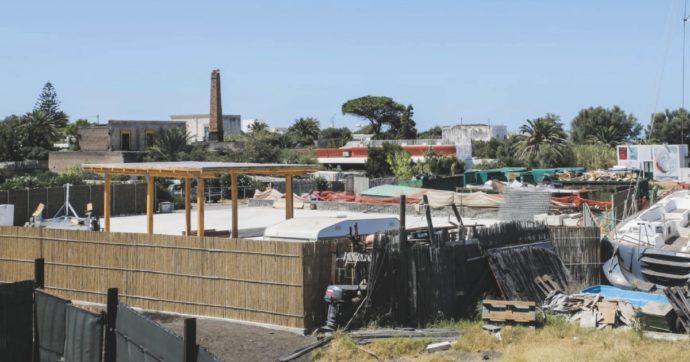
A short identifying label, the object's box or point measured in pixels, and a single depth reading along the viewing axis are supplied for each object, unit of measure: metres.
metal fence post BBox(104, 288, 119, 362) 11.58
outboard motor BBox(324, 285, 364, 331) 15.63
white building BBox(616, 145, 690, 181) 57.25
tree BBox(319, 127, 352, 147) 137.12
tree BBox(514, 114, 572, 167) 79.50
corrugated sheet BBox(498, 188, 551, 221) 32.16
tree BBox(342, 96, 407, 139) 151.75
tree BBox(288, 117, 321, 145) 140.62
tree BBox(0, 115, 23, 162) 89.88
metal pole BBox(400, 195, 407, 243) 16.14
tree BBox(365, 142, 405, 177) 68.69
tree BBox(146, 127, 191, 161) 69.06
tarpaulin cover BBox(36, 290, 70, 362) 12.41
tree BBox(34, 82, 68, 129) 147.45
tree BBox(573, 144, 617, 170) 80.31
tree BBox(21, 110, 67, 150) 102.12
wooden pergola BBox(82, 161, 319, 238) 22.17
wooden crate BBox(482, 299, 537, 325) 15.47
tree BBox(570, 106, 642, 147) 120.25
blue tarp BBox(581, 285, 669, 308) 17.77
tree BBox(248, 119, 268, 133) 128.56
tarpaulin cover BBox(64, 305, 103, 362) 11.59
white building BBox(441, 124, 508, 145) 110.12
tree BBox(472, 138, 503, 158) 98.75
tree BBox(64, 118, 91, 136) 146.12
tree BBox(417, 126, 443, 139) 146.12
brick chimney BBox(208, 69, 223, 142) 94.00
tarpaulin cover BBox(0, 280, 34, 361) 12.67
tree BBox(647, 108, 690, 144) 111.94
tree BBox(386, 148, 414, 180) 66.06
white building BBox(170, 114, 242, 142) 135.88
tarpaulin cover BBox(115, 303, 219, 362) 9.65
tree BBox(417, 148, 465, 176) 69.56
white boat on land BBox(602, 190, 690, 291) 19.59
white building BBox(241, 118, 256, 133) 179.89
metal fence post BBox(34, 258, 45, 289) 14.02
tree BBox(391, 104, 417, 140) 142.81
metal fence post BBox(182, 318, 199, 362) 9.25
